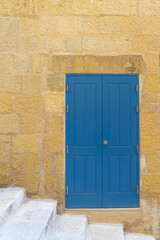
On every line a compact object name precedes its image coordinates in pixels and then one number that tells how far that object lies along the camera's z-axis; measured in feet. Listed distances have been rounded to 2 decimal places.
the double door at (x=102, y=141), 11.62
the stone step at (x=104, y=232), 10.21
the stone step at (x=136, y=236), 10.98
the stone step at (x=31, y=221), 7.76
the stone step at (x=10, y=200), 8.46
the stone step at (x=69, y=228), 8.94
